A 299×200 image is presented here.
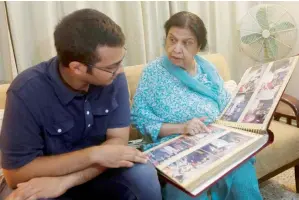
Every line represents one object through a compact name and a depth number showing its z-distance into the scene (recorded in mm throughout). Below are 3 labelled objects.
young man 872
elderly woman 1299
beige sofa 1458
